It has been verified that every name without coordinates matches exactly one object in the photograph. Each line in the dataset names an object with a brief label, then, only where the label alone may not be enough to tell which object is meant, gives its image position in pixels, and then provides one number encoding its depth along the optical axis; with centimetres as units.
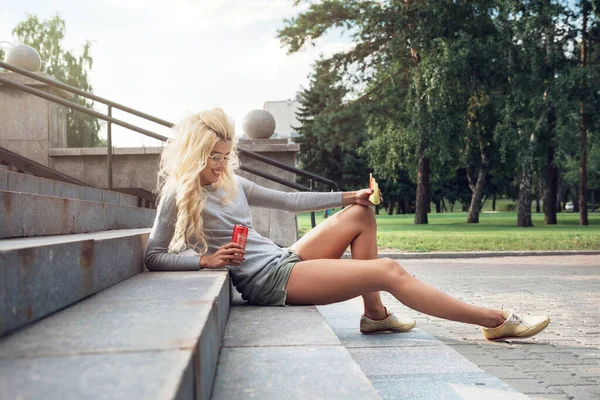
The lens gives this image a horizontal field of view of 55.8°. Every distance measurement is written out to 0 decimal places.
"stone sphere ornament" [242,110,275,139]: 877
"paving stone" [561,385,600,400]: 297
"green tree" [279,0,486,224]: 2161
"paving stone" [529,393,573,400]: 296
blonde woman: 335
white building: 9706
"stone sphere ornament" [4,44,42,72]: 807
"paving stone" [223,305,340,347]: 258
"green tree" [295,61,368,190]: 2530
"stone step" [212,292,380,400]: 191
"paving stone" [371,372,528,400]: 258
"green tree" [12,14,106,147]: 3031
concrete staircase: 132
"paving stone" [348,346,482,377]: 298
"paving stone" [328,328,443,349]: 364
